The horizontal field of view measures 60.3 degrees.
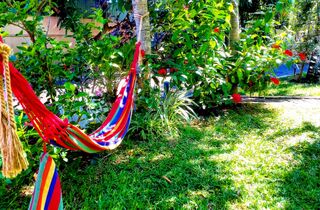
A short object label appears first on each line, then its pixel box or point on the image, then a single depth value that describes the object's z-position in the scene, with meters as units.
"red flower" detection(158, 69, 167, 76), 2.66
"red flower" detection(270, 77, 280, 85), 3.10
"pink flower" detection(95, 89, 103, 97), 2.65
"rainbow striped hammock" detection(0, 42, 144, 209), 1.08
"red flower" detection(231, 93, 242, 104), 3.16
